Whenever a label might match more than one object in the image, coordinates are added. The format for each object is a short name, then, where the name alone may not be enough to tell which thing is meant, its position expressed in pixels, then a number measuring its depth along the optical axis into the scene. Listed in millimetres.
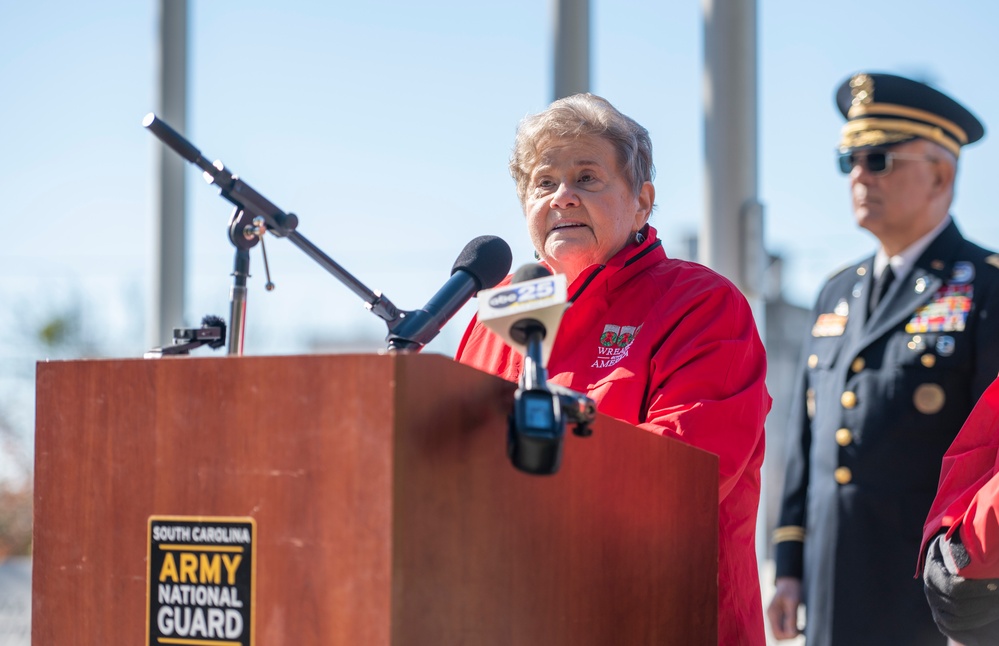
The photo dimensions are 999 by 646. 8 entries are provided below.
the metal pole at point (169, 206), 11805
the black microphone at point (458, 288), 3502
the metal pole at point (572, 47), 9875
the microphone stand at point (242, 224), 4047
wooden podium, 2477
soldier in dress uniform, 5766
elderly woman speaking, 3854
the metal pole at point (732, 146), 9211
